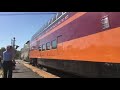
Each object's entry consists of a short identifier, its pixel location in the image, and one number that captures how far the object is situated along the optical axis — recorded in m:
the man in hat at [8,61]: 3.58
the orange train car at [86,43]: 2.23
